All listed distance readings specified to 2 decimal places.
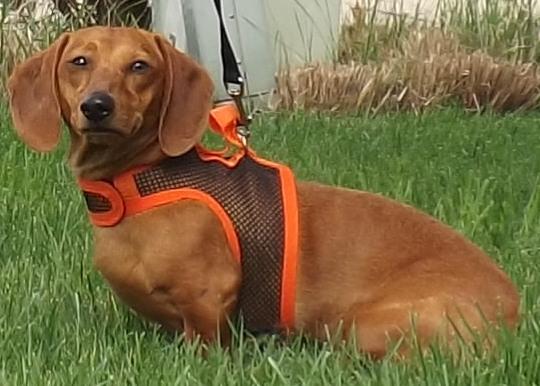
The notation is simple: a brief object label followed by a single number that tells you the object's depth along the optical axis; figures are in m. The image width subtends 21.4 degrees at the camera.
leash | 4.12
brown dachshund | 3.58
